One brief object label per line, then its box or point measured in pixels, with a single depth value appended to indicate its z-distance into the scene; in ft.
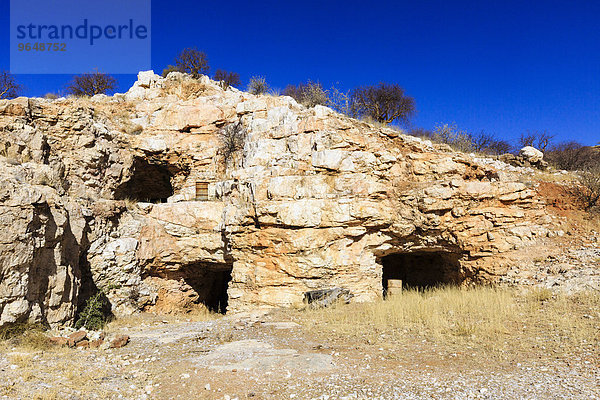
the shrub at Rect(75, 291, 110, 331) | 27.17
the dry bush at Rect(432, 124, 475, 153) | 52.75
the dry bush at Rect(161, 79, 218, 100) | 45.57
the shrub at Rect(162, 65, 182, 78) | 56.34
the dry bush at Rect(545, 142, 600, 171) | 52.54
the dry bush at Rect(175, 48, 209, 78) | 56.60
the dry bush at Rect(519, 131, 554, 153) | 65.05
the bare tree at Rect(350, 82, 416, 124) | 61.00
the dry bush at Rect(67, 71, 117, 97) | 59.98
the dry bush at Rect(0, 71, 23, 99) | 60.44
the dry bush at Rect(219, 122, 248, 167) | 40.55
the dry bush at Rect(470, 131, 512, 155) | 65.47
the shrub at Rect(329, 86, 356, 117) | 46.01
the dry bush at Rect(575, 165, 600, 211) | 35.47
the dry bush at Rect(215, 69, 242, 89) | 67.56
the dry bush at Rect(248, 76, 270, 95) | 48.85
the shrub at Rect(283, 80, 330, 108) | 47.06
